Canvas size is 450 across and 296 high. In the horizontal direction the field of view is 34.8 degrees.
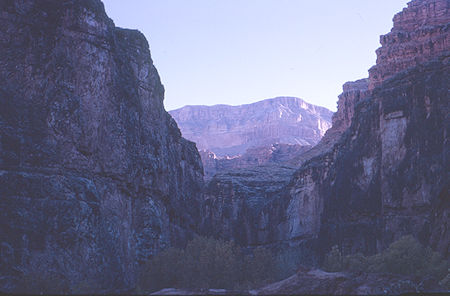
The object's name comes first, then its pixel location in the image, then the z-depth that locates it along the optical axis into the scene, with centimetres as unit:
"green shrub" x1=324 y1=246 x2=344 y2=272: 5560
